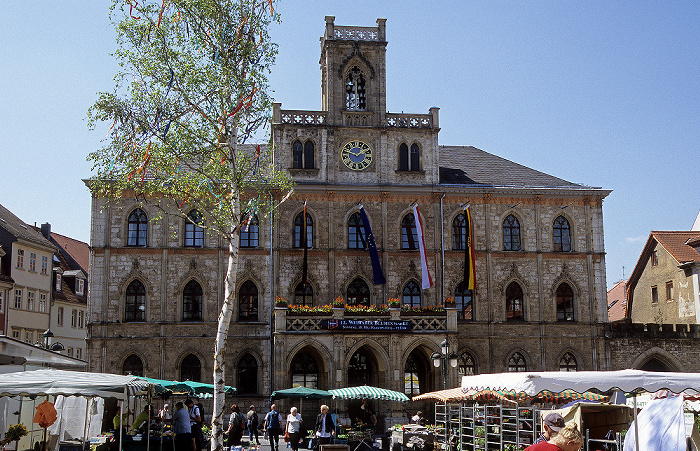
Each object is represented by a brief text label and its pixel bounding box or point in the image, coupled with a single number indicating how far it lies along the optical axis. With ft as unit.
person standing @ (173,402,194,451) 66.33
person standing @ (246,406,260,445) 88.83
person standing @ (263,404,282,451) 74.64
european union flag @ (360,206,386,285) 117.19
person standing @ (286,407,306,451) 72.49
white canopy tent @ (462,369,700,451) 49.73
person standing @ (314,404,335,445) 71.97
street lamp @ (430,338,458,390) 89.33
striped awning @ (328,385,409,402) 82.79
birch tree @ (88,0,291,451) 70.79
